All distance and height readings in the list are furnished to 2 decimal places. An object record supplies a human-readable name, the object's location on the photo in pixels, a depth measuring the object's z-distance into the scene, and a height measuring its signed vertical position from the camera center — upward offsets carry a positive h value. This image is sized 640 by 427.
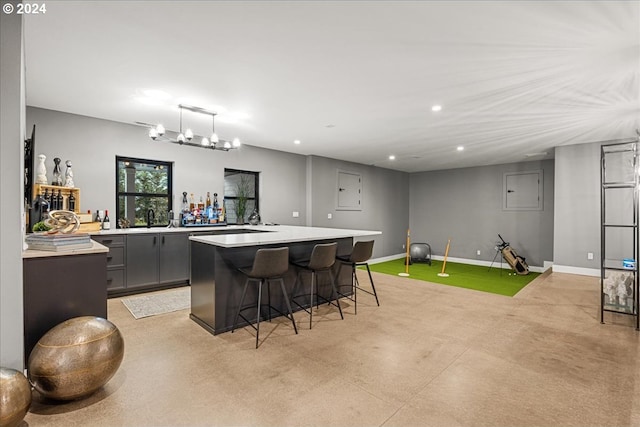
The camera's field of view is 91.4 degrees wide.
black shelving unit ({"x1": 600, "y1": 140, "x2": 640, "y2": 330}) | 5.37 +0.05
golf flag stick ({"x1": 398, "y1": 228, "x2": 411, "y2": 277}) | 6.69 -1.36
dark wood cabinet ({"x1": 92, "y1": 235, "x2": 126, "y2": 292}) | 4.32 -0.70
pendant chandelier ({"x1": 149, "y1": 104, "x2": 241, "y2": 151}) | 3.79 +0.96
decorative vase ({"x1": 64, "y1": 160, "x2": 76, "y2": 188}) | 4.17 +0.44
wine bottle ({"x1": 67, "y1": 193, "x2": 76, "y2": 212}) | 4.21 +0.11
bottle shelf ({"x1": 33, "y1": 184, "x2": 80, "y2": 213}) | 3.86 +0.25
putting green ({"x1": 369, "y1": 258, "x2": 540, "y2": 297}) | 5.73 -1.39
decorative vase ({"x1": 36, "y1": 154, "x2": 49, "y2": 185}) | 3.91 +0.49
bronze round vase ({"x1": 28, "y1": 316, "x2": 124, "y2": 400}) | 1.86 -0.92
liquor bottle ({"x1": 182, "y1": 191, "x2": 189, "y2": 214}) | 5.39 +0.13
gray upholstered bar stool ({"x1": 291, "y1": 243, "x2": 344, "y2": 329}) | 3.46 -0.55
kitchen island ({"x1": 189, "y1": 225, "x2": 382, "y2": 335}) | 3.14 -0.67
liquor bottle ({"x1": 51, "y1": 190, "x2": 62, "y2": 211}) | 4.04 +0.12
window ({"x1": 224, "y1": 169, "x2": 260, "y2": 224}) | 6.12 +0.35
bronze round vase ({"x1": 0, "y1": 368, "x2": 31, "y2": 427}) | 1.58 -0.98
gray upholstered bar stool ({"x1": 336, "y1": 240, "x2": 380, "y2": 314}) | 3.89 -0.55
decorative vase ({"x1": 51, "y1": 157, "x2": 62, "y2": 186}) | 4.13 +0.48
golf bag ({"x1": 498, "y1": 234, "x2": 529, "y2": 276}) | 6.98 -1.09
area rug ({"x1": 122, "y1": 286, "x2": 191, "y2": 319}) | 3.81 -1.23
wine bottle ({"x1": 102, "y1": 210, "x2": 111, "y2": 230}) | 4.58 -0.17
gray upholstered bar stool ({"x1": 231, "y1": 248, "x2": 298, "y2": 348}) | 2.97 -0.55
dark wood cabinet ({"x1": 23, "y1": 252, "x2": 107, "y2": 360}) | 2.10 -0.57
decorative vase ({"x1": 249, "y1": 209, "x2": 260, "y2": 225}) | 6.11 -0.16
